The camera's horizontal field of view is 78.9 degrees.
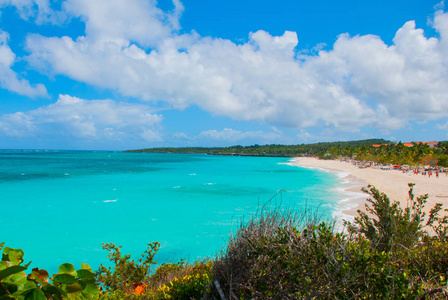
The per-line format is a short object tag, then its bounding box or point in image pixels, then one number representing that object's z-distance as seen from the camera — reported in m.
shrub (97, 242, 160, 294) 5.96
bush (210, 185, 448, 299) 2.77
